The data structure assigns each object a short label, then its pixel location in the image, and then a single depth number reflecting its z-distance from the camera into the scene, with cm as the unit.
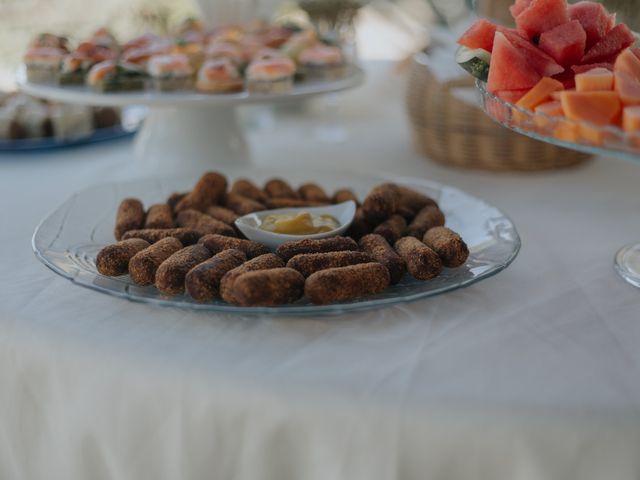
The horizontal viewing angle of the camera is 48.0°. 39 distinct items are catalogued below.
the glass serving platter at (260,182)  81
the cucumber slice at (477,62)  100
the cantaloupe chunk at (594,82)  84
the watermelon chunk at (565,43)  95
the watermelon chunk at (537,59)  93
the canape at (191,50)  157
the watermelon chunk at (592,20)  99
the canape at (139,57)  154
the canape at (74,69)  153
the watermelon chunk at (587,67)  93
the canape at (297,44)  168
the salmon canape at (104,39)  173
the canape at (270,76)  143
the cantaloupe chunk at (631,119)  78
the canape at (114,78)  145
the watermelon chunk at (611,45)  97
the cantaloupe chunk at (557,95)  86
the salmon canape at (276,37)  179
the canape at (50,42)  167
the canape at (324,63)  158
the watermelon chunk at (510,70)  92
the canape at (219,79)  143
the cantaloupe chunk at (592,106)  82
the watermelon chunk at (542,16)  99
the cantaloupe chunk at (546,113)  82
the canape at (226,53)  156
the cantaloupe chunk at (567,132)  79
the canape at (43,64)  156
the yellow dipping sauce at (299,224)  99
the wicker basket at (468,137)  151
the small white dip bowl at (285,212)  97
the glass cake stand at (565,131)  76
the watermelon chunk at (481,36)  101
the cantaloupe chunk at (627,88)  81
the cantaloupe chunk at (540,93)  88
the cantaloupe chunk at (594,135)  77
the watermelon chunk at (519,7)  105
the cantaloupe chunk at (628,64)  87
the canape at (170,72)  145
